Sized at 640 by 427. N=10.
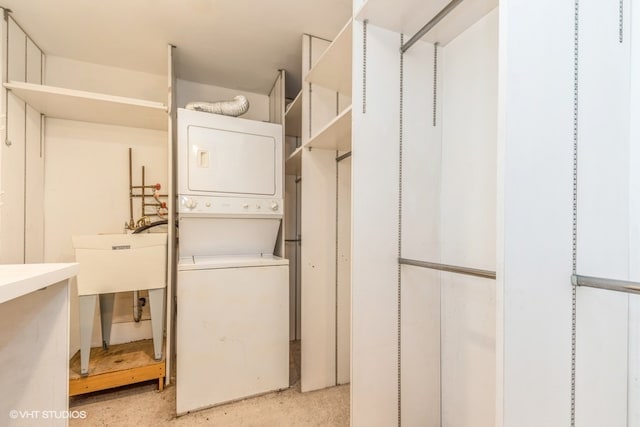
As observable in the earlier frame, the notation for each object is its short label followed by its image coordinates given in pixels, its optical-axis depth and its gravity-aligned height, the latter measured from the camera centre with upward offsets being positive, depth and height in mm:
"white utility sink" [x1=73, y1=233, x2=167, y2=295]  1905 -345
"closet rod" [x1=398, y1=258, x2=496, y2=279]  1037 -221
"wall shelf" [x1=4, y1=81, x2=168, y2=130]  1875 +760
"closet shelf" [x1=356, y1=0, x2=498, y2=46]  1206 +859
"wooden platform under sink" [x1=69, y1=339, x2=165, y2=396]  1864 -1075
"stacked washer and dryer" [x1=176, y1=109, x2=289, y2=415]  1860 -371
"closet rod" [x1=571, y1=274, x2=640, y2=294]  675 -175
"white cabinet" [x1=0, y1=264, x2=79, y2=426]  934 -464
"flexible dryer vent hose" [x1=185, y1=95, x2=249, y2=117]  2102 +772
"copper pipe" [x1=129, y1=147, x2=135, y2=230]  2506 +132
